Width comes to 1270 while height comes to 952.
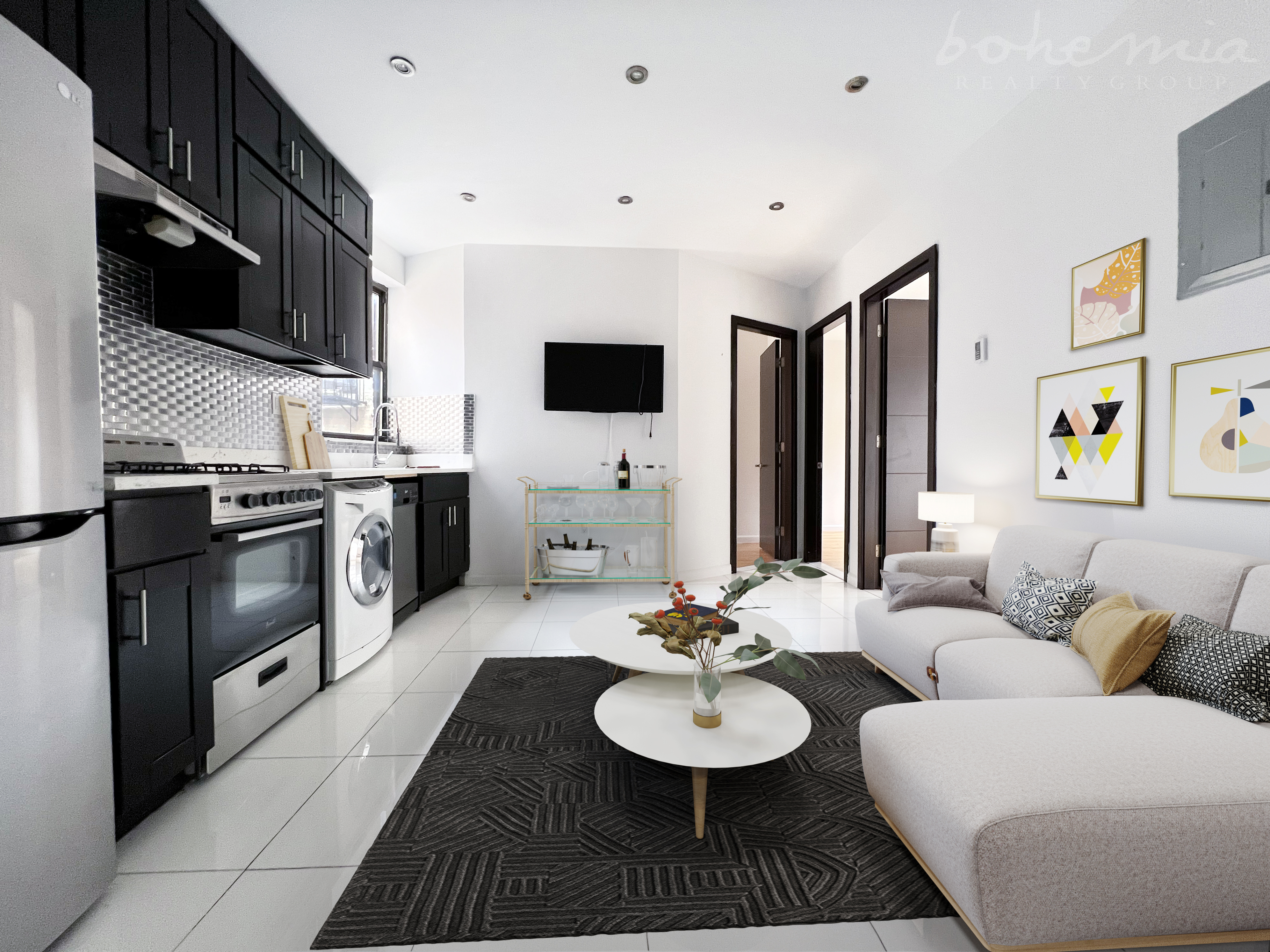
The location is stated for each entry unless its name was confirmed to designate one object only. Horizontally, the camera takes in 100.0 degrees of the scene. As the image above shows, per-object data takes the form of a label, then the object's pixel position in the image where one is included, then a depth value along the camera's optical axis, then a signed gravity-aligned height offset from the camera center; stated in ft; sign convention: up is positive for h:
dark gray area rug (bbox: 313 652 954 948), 4.04 -3.40
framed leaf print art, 6.85 +2.29
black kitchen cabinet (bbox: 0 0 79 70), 4.46 +3.87
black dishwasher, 10.91 -1.75
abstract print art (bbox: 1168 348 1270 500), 5.58 +0.42
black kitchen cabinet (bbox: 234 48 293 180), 7.59 +5.30
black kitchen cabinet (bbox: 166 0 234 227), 6.37 +4.55
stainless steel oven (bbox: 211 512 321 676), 5.97 -1.49
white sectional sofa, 3.29 -2.23
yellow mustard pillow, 5.16 -1.77
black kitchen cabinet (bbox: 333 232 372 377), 10.69 +3.34
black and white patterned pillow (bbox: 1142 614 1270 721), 4.46 -1.80
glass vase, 5.11 -2.35
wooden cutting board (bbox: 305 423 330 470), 10.64 +0.35
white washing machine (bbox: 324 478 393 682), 8.27 -1.77
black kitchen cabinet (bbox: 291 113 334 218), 9.12 +5.39
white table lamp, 9.37 -0.82
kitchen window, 12.37 +1.78
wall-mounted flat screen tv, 14.85 +2.49
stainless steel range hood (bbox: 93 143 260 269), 5.25 +2.76
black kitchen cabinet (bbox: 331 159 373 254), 10.59 +5.39
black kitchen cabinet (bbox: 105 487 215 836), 4.48 -1.64
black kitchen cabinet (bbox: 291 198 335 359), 9.18 +3.41
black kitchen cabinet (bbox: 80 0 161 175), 5.22 +4.08
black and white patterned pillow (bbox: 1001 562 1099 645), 6.34 -1.72
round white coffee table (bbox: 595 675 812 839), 4.69 -2.51
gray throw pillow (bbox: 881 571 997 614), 7.91 -1.92
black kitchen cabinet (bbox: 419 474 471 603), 12.24 -1.74
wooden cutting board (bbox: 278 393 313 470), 10.13 +0.79
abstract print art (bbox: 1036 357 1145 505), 6.91 +0.44
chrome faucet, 13.24 +1.09
